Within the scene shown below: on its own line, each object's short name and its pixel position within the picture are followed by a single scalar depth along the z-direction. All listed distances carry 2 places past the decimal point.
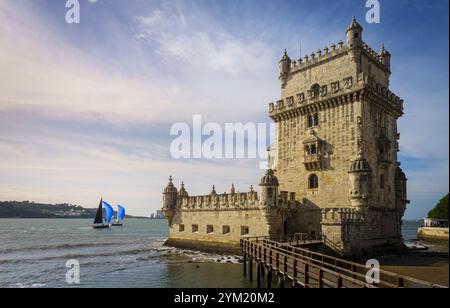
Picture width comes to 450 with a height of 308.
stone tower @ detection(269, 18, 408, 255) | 29.45
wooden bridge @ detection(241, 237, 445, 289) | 14.34
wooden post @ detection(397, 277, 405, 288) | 11.89
